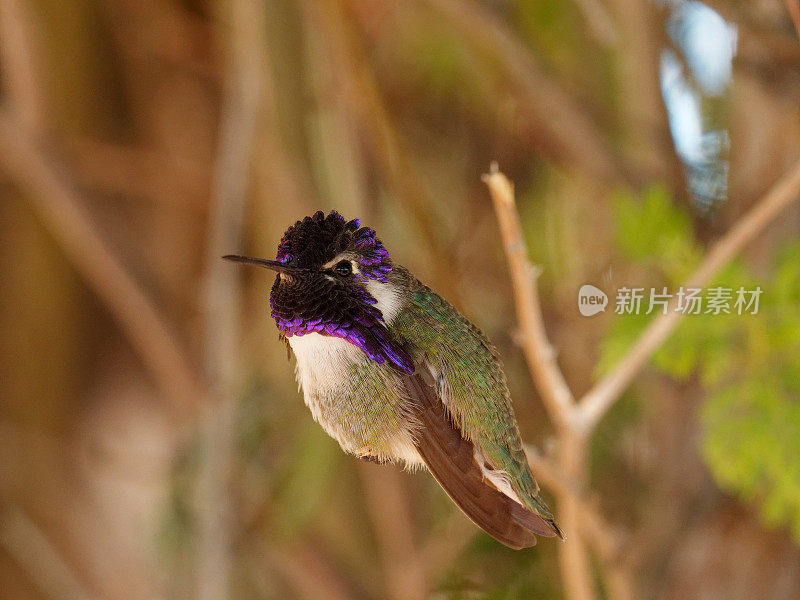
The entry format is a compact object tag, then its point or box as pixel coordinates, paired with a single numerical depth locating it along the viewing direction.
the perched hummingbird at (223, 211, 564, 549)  1.92
